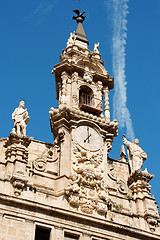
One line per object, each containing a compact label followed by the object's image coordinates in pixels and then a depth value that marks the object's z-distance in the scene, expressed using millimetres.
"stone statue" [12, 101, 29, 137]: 29172
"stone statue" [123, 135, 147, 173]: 31062
